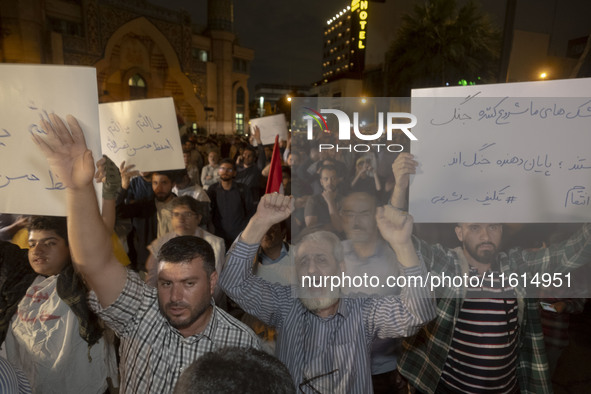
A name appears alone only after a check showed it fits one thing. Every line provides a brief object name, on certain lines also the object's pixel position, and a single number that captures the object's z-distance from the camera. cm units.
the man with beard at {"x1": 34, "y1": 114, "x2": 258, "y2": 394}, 152
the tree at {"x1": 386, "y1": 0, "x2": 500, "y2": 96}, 1645
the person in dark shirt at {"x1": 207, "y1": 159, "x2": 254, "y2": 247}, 435
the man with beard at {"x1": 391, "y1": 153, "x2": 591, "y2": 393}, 204
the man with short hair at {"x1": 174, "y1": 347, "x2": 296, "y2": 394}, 112
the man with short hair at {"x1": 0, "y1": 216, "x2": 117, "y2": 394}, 191
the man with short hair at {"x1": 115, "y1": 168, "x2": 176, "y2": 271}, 368
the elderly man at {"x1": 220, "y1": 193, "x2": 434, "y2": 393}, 175
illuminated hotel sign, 1523
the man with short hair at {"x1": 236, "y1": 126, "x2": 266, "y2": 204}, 563
